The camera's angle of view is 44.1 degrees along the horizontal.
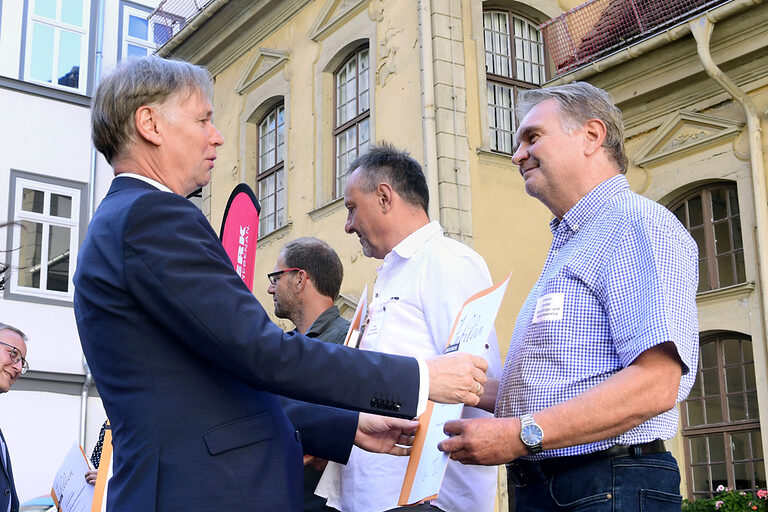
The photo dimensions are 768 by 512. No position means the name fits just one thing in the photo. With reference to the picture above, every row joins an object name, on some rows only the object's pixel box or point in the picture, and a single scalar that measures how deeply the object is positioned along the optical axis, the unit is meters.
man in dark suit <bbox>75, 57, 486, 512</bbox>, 2.19
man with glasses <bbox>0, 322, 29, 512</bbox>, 5.88
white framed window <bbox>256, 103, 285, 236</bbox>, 16.02
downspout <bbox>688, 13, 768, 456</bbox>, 9.65
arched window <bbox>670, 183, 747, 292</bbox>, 10.52
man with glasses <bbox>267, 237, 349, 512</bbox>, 5.02
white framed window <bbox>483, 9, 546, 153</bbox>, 13.15
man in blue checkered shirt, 2.35
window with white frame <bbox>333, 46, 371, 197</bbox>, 14.09
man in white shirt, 3.27
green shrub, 9.19
